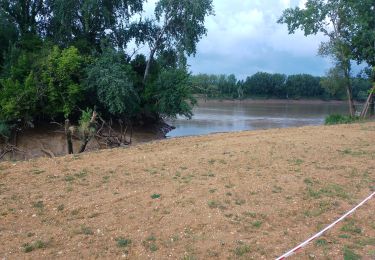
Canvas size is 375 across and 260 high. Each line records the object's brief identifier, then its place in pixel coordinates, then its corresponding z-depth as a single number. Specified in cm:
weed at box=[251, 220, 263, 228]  568
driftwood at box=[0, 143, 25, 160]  1765
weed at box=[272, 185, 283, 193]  717
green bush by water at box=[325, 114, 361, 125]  2516
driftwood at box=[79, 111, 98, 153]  1501
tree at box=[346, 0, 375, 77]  2620
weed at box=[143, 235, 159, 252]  488
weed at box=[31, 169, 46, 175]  800
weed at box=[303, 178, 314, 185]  774
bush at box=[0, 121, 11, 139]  1887
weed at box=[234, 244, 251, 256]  482
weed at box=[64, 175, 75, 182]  752
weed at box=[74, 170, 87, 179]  780
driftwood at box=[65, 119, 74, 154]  1559
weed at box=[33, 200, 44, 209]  614
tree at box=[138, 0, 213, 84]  2361
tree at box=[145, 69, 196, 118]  2352
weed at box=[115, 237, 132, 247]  495
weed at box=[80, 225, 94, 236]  526
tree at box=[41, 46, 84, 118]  1997
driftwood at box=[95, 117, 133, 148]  1808
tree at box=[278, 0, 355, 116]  2775
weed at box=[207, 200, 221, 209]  627
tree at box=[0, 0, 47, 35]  2259
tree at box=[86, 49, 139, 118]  2059
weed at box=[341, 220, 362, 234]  564
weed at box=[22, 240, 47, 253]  478
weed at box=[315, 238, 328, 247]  515
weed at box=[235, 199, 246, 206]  647
